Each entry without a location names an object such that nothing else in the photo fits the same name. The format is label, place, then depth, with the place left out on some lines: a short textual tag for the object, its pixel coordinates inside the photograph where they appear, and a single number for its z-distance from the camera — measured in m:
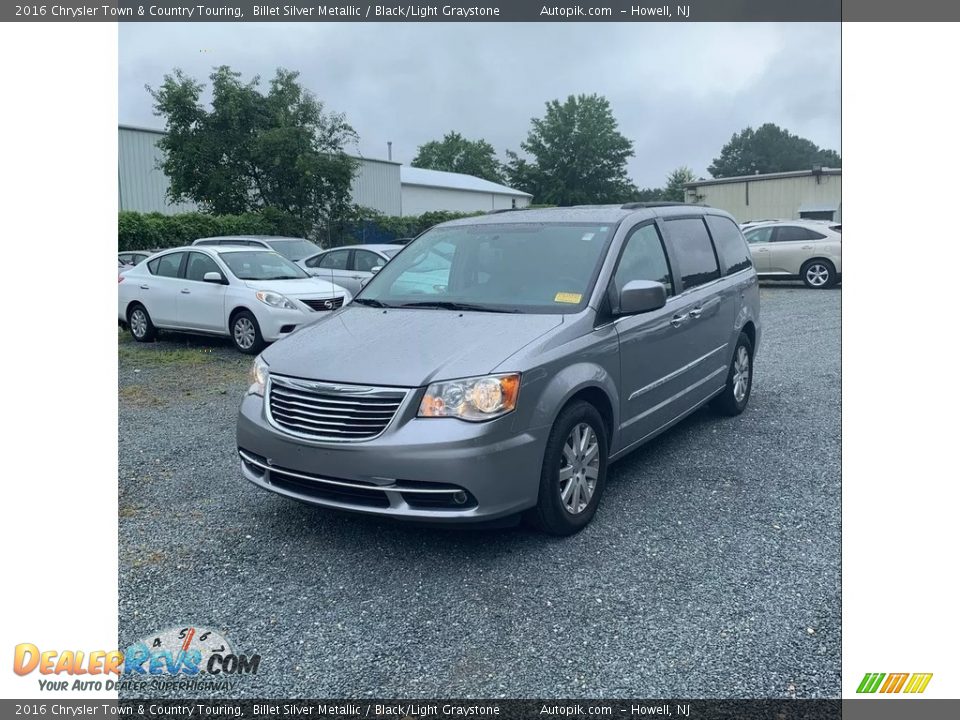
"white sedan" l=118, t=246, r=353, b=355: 10.80
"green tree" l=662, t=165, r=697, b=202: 78.78
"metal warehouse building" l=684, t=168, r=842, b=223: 35.19
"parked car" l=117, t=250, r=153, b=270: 17.53
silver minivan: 3.85
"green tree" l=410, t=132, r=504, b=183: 78.81
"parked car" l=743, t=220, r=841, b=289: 18.45
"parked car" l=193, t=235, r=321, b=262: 15.61
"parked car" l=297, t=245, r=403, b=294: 13.59
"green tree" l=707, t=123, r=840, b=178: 96.06
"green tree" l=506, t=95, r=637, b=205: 56.25
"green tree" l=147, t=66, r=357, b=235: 27.22
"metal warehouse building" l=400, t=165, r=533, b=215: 46.00
